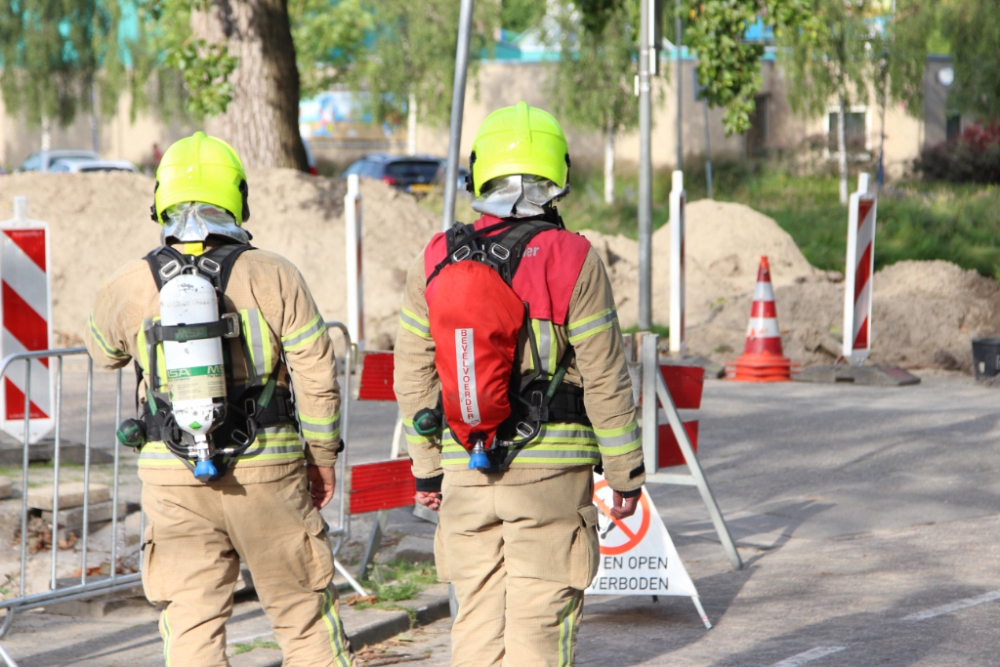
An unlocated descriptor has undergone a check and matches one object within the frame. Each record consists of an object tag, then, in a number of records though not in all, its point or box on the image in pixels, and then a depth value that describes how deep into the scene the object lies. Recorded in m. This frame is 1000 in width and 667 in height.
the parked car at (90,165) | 63.32
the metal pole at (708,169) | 62.61
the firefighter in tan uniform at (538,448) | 6.22
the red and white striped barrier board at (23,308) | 12.37
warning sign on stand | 9.79
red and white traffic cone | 22.69
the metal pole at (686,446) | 10.78
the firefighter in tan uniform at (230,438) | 6.55
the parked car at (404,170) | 61.53
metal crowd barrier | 8.97
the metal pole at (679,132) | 52.66
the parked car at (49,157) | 70.11
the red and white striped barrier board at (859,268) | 20.58
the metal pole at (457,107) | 10.95
